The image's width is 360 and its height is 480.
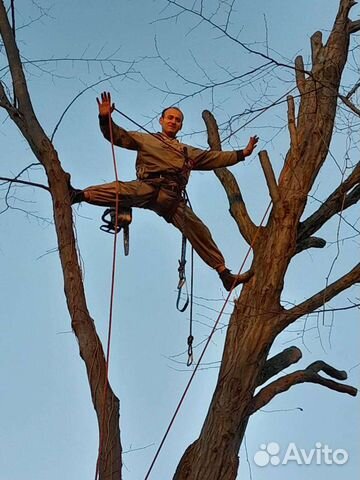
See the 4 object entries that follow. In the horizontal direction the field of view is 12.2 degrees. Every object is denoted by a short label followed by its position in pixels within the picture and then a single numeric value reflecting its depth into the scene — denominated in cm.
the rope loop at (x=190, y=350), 911
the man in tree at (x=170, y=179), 910
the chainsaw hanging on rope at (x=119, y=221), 900
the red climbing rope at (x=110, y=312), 774
